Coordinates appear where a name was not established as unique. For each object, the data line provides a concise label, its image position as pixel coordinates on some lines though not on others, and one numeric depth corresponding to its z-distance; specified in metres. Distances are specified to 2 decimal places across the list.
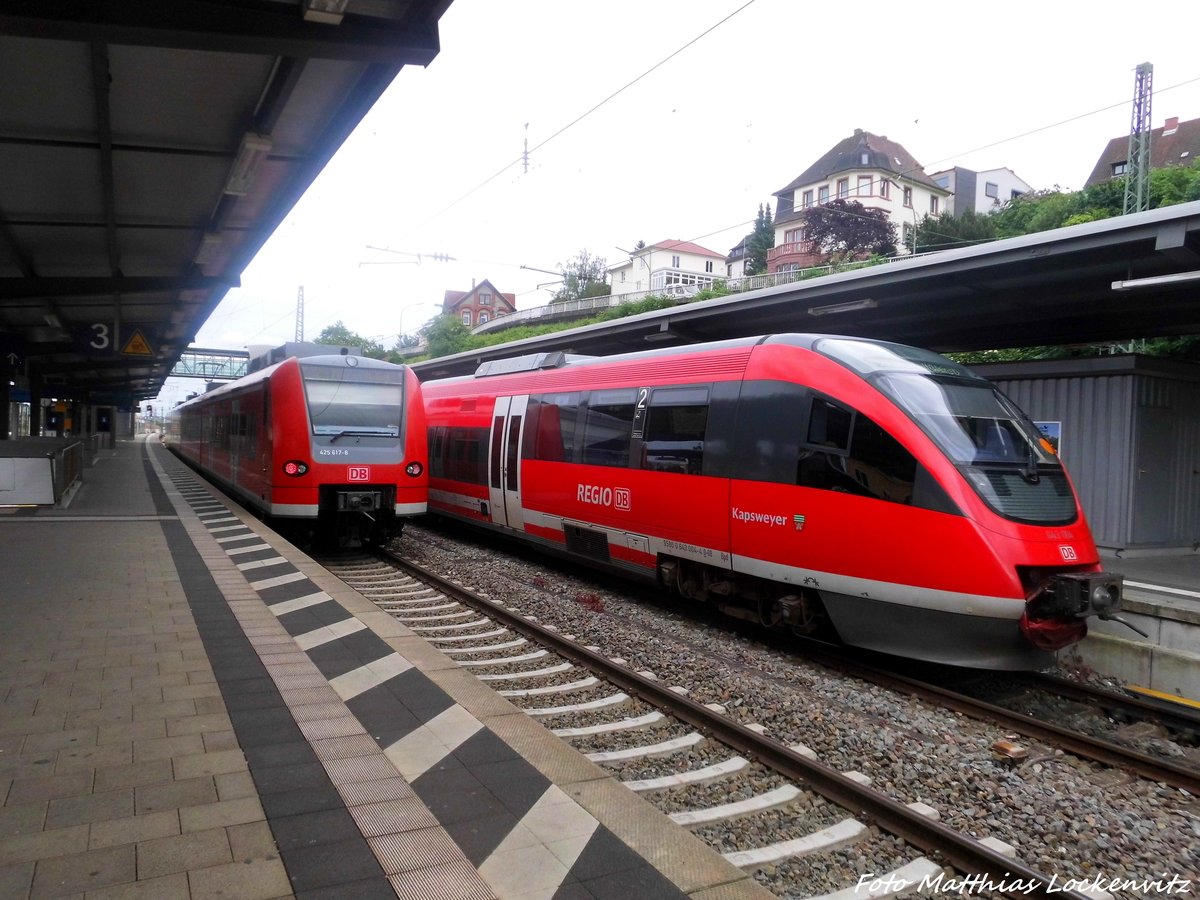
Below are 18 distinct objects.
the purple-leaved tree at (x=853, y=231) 48.31
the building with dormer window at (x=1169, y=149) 49.16
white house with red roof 70.24
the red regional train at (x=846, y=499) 6.46
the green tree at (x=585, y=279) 77.00
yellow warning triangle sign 18.03
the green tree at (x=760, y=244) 71.06
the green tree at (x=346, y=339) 64.81
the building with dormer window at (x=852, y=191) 56.94
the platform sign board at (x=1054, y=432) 12.12
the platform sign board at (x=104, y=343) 18.08
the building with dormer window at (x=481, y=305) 97.12
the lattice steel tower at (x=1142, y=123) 21.33
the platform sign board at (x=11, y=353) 18.76
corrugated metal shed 11.55
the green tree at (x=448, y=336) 63.98
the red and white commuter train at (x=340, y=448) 12.10
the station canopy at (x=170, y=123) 5.72
